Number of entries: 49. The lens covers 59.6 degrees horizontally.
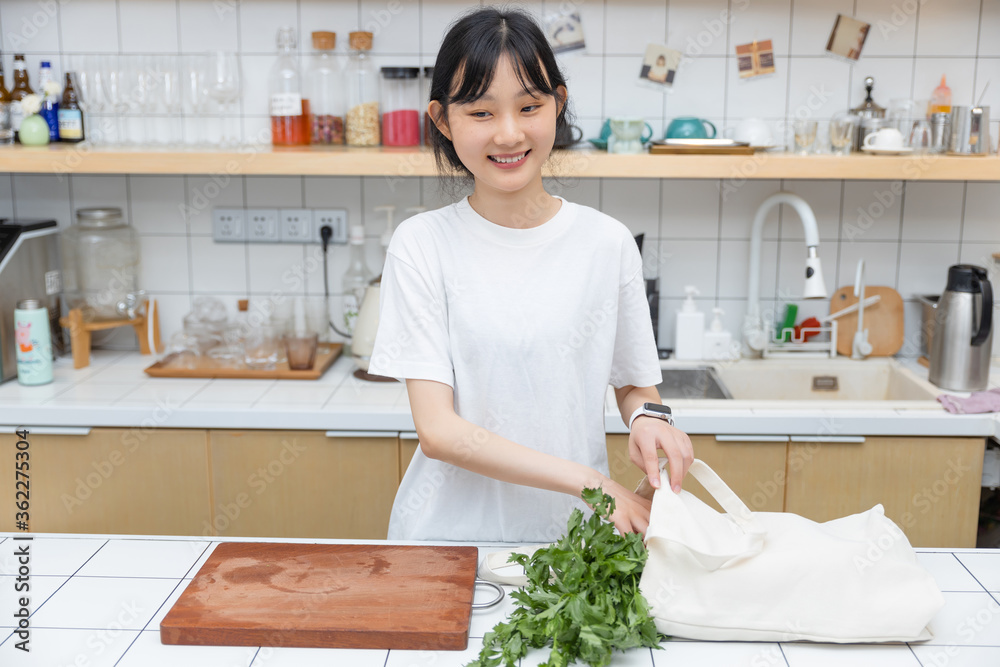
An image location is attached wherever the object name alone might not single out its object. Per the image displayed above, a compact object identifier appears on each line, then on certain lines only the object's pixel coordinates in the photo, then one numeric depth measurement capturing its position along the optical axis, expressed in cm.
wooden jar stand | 227
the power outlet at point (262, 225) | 243
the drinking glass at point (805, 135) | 223
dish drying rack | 236
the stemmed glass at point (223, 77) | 229
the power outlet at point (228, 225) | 243
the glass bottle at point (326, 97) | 230
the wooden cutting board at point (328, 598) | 97
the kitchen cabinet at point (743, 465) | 199
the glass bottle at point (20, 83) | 231
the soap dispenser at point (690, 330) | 236
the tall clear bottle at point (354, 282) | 237
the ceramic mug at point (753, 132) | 219
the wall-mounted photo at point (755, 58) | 231
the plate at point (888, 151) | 213
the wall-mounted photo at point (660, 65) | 232
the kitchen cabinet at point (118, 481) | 202
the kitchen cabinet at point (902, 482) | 197
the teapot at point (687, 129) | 226
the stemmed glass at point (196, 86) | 231
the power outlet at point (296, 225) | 242
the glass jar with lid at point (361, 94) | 227
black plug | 239
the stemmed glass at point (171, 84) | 228
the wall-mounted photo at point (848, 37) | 229
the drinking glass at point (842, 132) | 221
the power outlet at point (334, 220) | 242
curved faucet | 213
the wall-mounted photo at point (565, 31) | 231
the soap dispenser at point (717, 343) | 235
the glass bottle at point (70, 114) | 230
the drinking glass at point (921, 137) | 221
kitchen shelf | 207
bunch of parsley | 91
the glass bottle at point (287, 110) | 225
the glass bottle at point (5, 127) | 224
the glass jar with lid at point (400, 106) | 225
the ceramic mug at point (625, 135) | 219
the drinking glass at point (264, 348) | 225
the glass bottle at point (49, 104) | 229
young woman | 115
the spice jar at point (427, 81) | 228
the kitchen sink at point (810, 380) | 233
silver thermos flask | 208
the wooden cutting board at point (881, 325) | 237
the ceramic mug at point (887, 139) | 213
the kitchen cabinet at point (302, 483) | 201
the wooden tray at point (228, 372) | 220
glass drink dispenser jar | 236
